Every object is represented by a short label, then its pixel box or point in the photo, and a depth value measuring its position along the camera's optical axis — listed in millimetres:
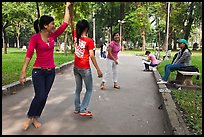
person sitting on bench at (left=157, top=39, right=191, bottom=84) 5160
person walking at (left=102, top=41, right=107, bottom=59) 14907
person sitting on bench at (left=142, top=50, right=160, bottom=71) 8448
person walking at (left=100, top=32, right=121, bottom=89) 5050
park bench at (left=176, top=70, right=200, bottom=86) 5017
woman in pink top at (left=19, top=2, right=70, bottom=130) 2719
